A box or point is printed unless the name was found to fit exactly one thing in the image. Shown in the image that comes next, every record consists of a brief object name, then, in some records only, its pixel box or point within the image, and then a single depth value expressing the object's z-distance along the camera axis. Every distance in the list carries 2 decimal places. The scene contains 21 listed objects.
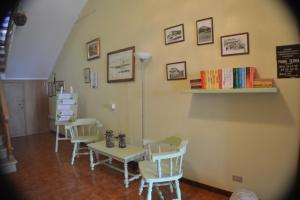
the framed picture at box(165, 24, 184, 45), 2.69
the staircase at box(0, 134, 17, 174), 3.18
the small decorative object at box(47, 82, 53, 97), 6.26
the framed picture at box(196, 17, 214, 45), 2.40
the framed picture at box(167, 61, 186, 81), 2.70
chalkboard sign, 1.83
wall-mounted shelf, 1.89
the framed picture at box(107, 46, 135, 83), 3.46
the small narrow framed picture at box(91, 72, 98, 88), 4.32
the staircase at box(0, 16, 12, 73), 4.28
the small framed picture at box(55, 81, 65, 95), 5.61
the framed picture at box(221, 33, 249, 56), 2.14
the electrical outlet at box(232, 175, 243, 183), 2.26
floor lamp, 2.93
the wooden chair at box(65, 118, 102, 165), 3.67
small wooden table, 2.69
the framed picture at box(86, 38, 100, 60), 4.20
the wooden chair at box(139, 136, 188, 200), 2.00
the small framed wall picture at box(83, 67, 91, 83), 4.54
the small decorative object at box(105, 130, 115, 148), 3.13
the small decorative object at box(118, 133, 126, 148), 3.10
